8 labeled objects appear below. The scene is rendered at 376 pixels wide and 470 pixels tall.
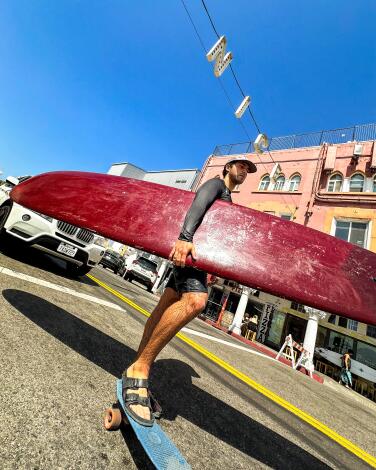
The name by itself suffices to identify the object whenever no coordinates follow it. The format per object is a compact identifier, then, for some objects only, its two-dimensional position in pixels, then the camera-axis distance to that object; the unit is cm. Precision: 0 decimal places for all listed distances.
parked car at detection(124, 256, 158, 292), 1498
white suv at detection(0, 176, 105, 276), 428
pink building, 1450
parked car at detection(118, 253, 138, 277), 1571
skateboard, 107
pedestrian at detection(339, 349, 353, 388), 1272
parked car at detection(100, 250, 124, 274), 1909
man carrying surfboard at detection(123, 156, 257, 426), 143
